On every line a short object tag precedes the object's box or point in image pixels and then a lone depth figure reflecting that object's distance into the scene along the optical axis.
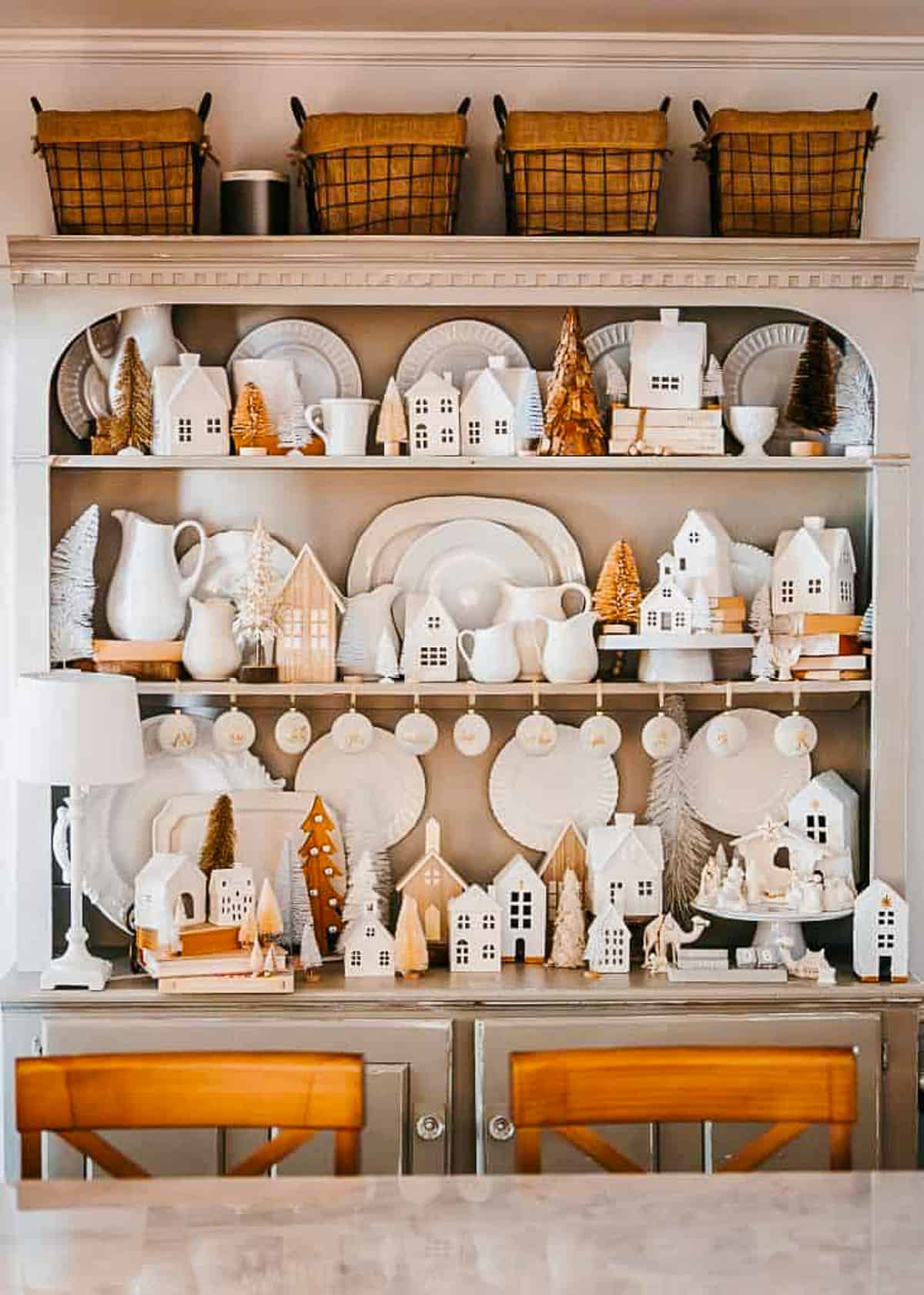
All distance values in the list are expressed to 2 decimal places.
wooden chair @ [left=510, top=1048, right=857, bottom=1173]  2.03
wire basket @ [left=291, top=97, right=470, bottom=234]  2.96
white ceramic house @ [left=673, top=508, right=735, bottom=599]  3.12
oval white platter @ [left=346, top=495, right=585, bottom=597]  3.19
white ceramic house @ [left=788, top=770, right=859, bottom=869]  3.14
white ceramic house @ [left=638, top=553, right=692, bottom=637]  3.10
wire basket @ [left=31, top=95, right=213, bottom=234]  2.96
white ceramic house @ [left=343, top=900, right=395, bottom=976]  3.01
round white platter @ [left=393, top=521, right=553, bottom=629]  3.19
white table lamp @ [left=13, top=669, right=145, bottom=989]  2.79
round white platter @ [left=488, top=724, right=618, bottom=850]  3.25
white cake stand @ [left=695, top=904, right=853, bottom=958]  3.03
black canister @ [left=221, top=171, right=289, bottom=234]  3.04
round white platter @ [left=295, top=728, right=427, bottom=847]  3.24
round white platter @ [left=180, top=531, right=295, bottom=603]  3.19
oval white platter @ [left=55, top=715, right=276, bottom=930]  3.17
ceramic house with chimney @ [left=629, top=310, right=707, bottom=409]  3.12
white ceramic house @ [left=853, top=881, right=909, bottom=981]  2.98
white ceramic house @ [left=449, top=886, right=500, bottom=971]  3.05
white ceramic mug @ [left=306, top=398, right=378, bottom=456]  3.09
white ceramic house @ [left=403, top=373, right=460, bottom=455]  3.09
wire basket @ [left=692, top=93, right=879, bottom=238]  3.01
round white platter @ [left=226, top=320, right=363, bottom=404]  3.17
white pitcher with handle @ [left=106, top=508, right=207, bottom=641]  3.12
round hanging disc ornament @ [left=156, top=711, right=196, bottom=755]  3.15
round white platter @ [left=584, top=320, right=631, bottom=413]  3.18
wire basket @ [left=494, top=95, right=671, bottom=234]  2.98
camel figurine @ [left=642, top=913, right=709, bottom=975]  3.04
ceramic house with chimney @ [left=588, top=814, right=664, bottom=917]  3.13
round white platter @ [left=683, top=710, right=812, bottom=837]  3.25
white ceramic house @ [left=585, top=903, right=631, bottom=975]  3.04
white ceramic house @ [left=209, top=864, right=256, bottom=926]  3.03
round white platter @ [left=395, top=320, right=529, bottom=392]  3.17
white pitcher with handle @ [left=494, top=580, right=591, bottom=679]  3.15
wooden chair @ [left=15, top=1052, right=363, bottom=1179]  2.01
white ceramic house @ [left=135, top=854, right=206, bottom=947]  2.93
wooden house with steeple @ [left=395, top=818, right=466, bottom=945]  3.16
